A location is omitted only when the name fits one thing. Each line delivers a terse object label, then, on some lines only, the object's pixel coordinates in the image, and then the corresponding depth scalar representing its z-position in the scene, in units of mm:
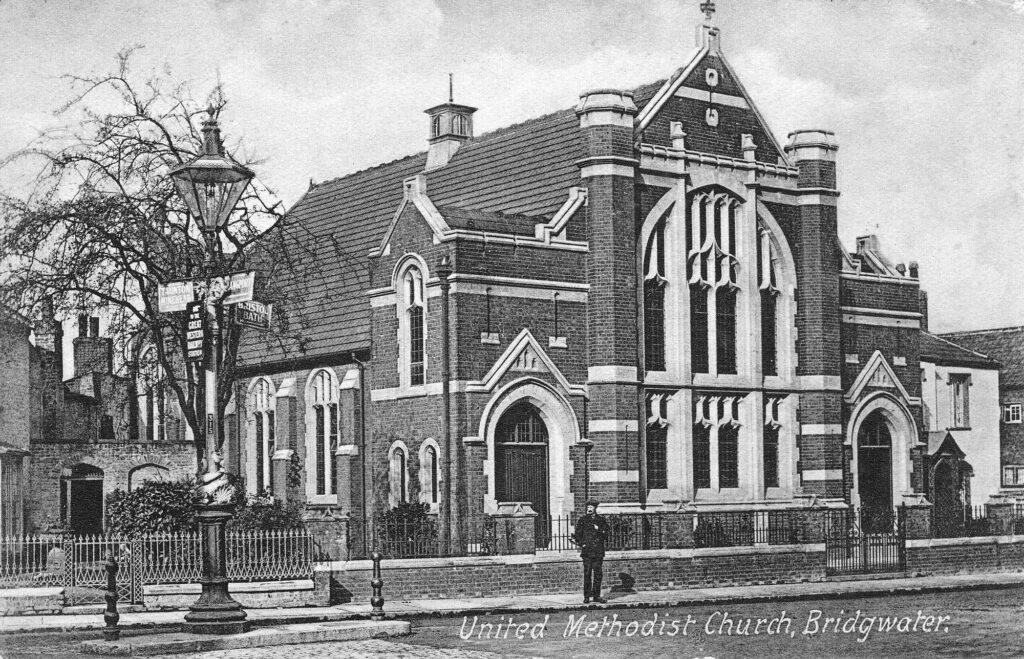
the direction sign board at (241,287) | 18750
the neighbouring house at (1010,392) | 58156
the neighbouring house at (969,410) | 52438
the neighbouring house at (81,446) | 44375
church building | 33750
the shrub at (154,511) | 27906
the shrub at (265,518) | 30553
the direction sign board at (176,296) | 18766
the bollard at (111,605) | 19266
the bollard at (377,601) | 23469
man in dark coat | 26922
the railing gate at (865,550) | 32719
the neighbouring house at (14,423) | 39125
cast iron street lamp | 18500
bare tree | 29578
